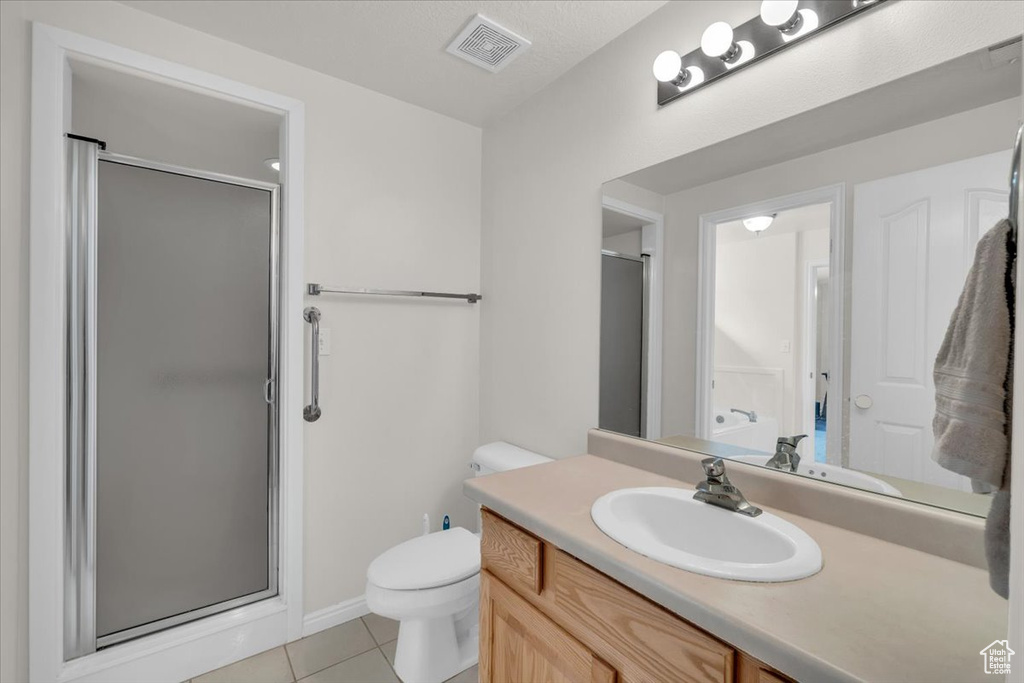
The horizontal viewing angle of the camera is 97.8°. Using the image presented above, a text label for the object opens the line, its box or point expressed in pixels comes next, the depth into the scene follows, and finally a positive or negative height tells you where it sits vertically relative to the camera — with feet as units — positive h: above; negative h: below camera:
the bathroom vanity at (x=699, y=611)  1.96 -1.35
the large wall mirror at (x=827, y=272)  2.98 +0.59
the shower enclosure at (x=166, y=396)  4.84 -0.75
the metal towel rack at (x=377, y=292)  5.95 +0.64
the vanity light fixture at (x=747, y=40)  3.55 +2.64
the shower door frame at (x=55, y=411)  4.49 -0.80
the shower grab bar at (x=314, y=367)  5.98 -0.43
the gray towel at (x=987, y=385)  1.60 -0.15
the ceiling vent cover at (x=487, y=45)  5.16 +3.58
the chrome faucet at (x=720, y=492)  3.34 -1.17
